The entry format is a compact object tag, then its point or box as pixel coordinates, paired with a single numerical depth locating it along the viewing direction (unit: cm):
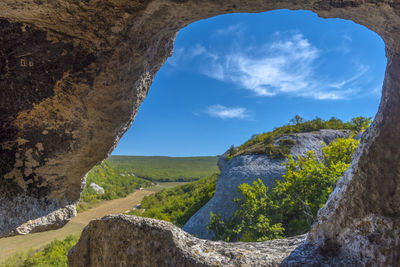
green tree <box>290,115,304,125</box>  2089
